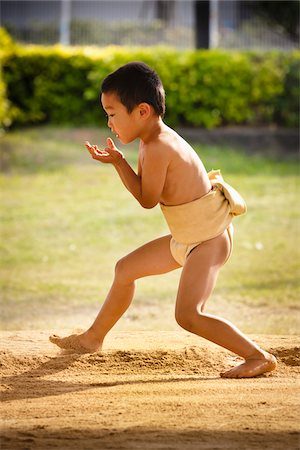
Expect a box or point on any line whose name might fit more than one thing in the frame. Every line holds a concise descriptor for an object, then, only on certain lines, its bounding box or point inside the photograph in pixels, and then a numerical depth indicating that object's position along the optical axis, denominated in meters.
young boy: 4.15
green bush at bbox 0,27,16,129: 14.67
